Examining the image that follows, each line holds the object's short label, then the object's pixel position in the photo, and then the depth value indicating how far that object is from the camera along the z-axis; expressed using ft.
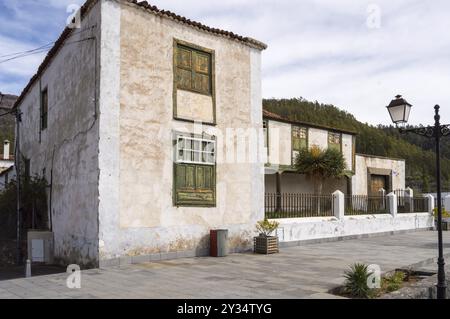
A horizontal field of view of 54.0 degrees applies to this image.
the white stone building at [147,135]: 33.96
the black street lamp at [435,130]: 25.35
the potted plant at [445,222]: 79.26
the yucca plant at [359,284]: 23.08
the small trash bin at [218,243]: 38.83
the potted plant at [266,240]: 41.25
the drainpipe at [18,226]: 45.16
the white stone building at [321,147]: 73.41
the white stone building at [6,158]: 119.75
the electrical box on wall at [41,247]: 43.21
